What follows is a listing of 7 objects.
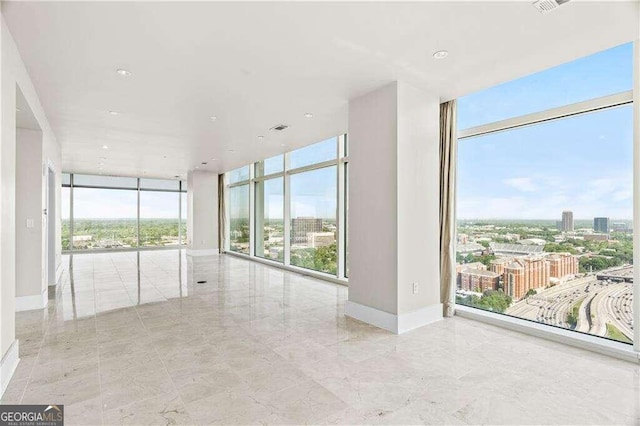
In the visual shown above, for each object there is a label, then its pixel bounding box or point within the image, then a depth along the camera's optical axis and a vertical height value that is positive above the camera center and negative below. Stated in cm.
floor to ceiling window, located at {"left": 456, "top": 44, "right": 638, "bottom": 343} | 326 +16
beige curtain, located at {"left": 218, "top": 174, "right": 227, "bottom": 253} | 1166 -15
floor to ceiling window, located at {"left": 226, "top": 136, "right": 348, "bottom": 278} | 662 +7
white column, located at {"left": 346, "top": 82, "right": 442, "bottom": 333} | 384 +4
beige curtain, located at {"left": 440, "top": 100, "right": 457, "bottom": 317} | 435 +4
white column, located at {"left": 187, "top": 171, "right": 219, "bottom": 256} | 1103 -7
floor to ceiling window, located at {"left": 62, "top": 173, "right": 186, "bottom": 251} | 1173 -4
